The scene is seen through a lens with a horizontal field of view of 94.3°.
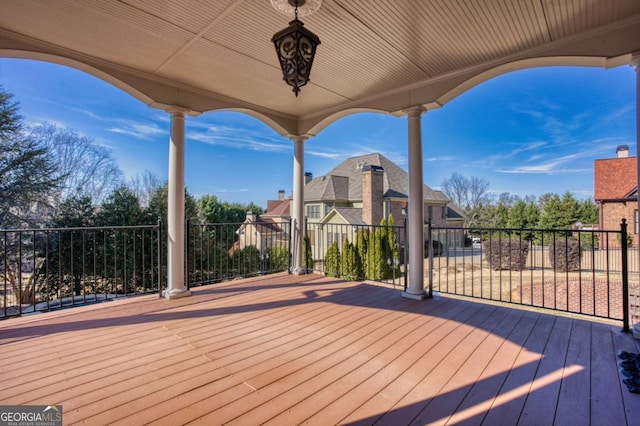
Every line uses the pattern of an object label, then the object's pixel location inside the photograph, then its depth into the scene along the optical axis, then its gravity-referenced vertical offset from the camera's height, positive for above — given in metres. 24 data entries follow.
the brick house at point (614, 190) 12.74 +1.00
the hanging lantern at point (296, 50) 1.94 +1.11
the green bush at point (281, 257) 5.79 -0.94
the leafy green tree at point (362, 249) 8.84 -1.06
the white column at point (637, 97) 2.49 +0.97
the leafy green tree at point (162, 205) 9.56 +0.39
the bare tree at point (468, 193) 23.08 +1.63
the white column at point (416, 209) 3.83 +0.06
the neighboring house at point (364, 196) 15.62 +1.06
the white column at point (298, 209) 5.23 +0.11
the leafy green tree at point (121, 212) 9.04 +0.15
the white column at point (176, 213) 3.80 +0.04
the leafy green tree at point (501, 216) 19.52 -0.19
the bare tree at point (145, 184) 11.91 +1.41
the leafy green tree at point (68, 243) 7.69 -0.72
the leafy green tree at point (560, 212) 16.09 +0.03
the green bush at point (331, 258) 8.59 -1.27
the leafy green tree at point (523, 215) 17.16 -0.12
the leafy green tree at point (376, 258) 8.91 -1.33
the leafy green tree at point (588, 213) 15.82 -0.03
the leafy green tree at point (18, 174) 9.48 +1.43
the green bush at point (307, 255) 5.30 -0.73
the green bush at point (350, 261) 8.59 -1.36
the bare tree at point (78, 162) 10.58 +2.14
